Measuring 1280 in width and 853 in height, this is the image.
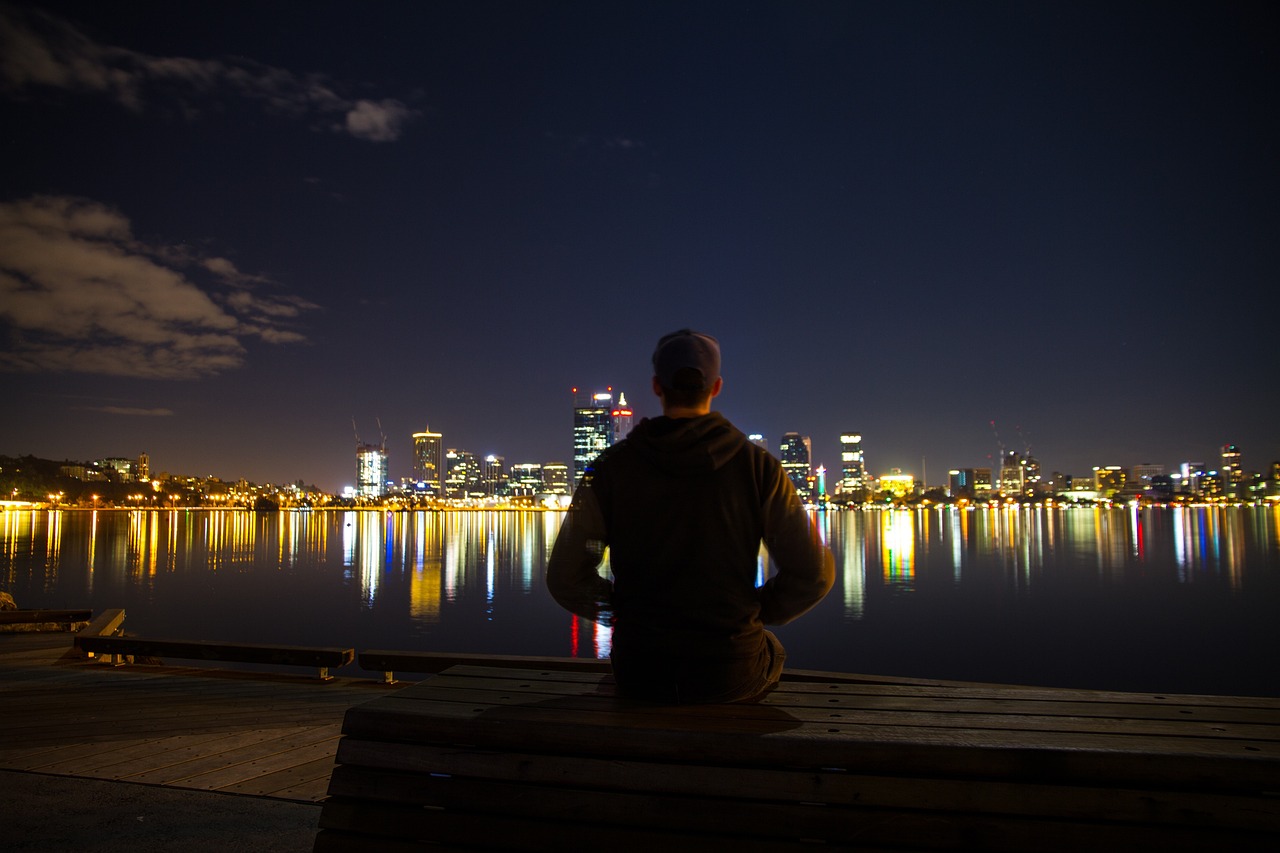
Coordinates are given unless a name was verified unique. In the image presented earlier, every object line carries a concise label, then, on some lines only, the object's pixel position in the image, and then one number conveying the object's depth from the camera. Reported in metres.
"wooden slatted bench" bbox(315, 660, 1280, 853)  2.22
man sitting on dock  2.75
